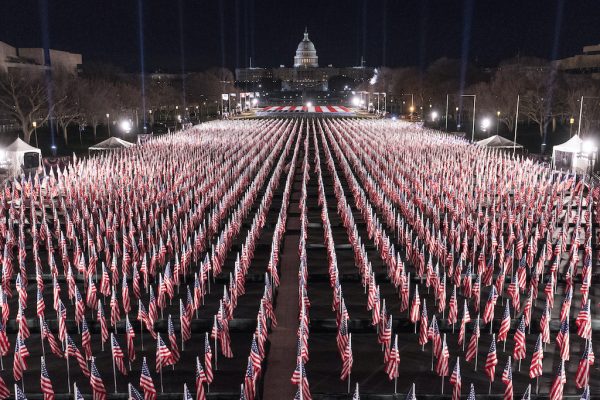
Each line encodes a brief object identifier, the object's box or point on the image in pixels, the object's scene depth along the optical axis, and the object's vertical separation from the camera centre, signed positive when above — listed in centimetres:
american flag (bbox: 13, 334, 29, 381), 1287 -558
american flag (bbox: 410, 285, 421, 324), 1573 -546
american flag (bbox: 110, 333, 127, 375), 1297 -553
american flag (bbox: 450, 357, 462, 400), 1182 -547
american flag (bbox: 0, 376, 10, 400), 1247 -599
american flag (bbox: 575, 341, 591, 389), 1231 -546
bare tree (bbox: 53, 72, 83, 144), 6625 -64
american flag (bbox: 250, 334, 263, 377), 1241 -528
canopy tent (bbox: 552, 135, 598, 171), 4003 -366
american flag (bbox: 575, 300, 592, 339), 1459 -532
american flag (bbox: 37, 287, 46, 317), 1552 -534
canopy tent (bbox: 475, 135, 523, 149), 4906 -368
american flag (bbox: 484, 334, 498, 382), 1277 -548
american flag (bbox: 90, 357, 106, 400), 1185 -561
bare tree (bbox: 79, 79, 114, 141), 7089 -90
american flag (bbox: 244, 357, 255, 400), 1173 -547
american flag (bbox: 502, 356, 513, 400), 1197 -547
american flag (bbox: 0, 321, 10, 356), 1417 -574
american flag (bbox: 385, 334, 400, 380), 1291 -558
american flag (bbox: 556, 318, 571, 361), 1332 -518
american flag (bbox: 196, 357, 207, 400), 1170 -542
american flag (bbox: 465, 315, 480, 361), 1382 -561
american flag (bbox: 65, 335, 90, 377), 1315 -548
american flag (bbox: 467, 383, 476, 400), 1037 -496
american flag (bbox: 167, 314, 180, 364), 1362 -555
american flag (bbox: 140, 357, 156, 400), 1158 -545
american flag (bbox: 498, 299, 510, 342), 1444 -530
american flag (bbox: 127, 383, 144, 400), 1063 -521
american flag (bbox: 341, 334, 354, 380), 1279 -551
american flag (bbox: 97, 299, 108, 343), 1477 -551
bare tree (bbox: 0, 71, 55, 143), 6025 -42
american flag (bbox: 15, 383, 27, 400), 1043 -508
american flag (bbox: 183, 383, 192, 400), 1041 -503
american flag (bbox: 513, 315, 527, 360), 1354 -536
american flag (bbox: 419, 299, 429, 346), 1457 -554
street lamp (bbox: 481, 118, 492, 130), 6319 -266
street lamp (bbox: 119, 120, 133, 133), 6296 -330
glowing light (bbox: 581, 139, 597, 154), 4018 -321
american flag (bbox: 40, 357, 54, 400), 1158 -549
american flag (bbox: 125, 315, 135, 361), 1395 -560
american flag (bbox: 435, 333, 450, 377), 1289 -558
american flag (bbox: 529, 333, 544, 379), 1259 -537
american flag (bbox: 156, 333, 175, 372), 1298 -550
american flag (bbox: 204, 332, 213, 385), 1245 -546
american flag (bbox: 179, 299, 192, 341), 1483 -555
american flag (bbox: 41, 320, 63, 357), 1418 -558
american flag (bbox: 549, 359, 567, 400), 1166 -547
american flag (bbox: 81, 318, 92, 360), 1393 -556
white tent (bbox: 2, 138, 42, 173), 4116 -431
